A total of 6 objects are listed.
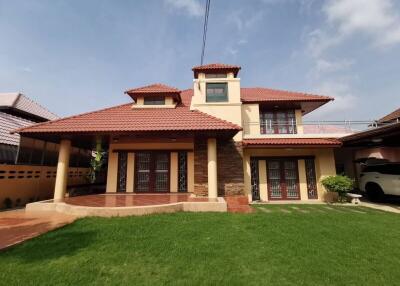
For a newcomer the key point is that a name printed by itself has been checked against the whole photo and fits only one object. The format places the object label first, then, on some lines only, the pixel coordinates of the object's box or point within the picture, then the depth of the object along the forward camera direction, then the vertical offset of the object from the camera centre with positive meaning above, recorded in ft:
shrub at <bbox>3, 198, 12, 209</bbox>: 30.22 -3.96
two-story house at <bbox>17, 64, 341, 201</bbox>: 35.83 +5.12
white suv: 33.76 -0.91
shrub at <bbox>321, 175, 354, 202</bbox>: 35.78 -1.65
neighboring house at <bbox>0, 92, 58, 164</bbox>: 32.51 +13.87
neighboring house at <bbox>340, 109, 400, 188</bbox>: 28.81 +5.76
